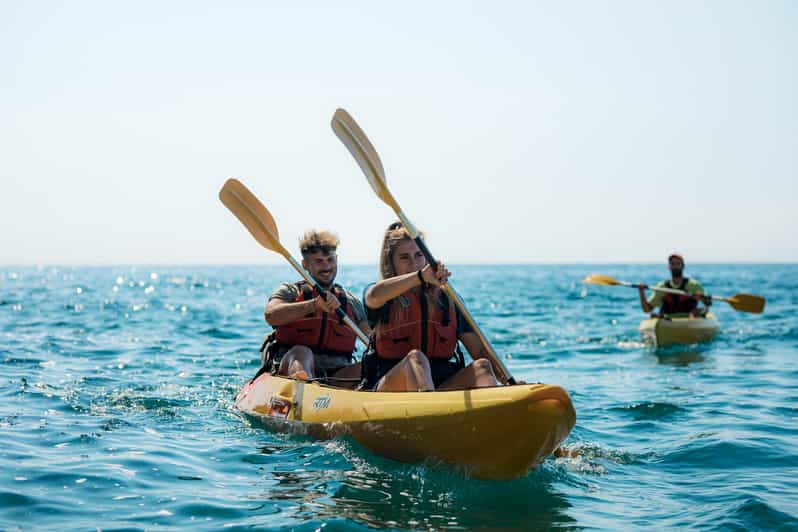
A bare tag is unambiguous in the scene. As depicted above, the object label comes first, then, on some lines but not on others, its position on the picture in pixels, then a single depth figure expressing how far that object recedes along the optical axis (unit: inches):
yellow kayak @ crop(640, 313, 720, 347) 482.0
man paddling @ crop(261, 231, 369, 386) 251.9
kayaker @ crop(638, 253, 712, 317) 498.5
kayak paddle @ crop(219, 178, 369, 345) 287.0
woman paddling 188.9
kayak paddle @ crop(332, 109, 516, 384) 223.9
